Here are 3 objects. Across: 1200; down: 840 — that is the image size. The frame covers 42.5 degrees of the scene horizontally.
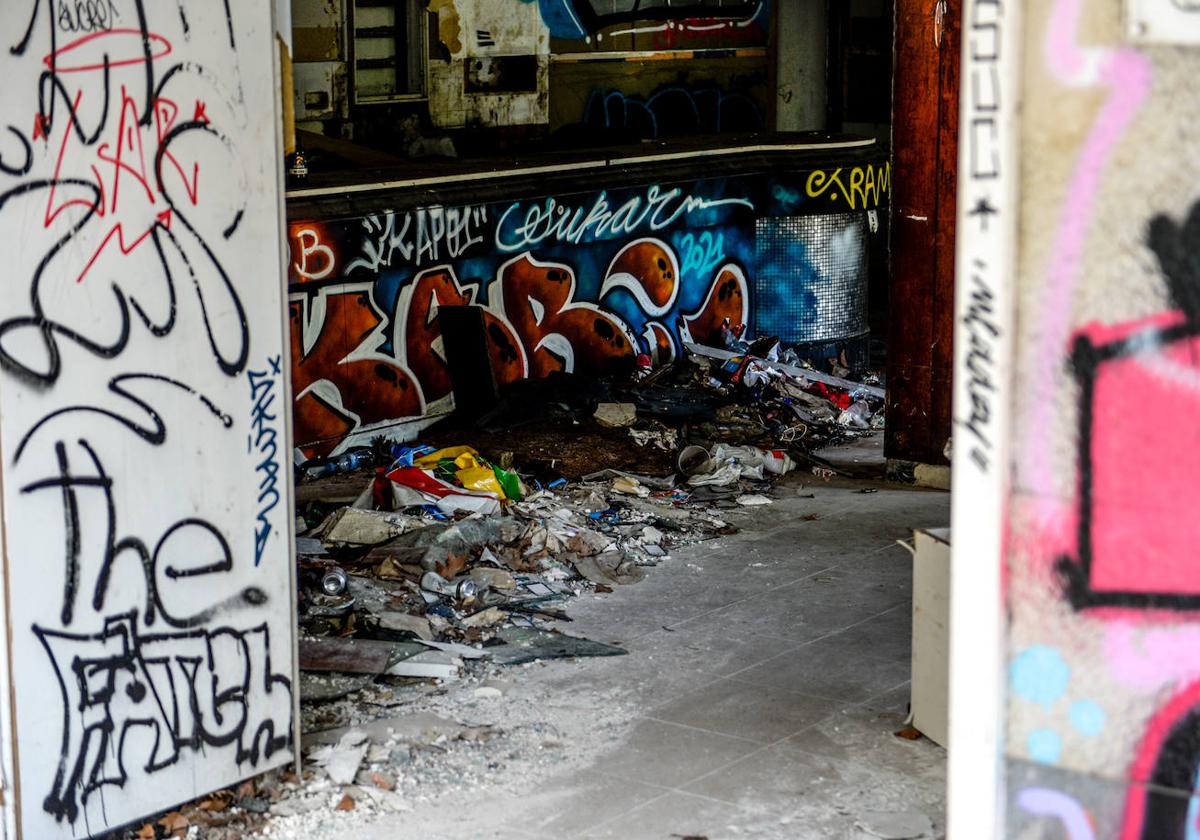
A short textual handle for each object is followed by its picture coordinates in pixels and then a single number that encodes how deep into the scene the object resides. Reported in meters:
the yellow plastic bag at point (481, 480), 9.90
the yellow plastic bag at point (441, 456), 10.20
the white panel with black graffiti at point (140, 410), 4.97
